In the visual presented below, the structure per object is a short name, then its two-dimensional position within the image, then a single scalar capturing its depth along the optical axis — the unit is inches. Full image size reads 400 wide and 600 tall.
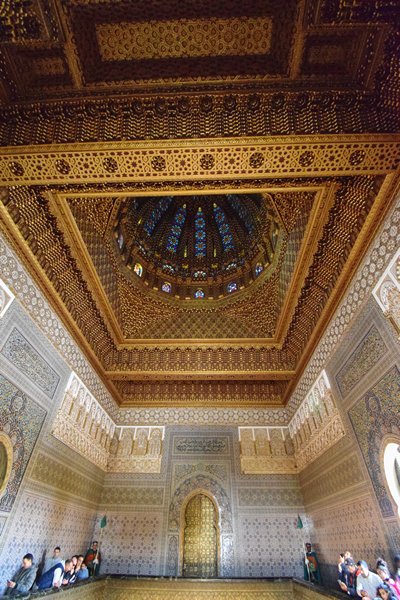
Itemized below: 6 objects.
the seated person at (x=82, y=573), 195.2
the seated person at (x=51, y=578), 159.6
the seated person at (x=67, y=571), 176.2
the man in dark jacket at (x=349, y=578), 144.9
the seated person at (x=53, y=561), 172.7
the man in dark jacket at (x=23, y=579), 143.0
